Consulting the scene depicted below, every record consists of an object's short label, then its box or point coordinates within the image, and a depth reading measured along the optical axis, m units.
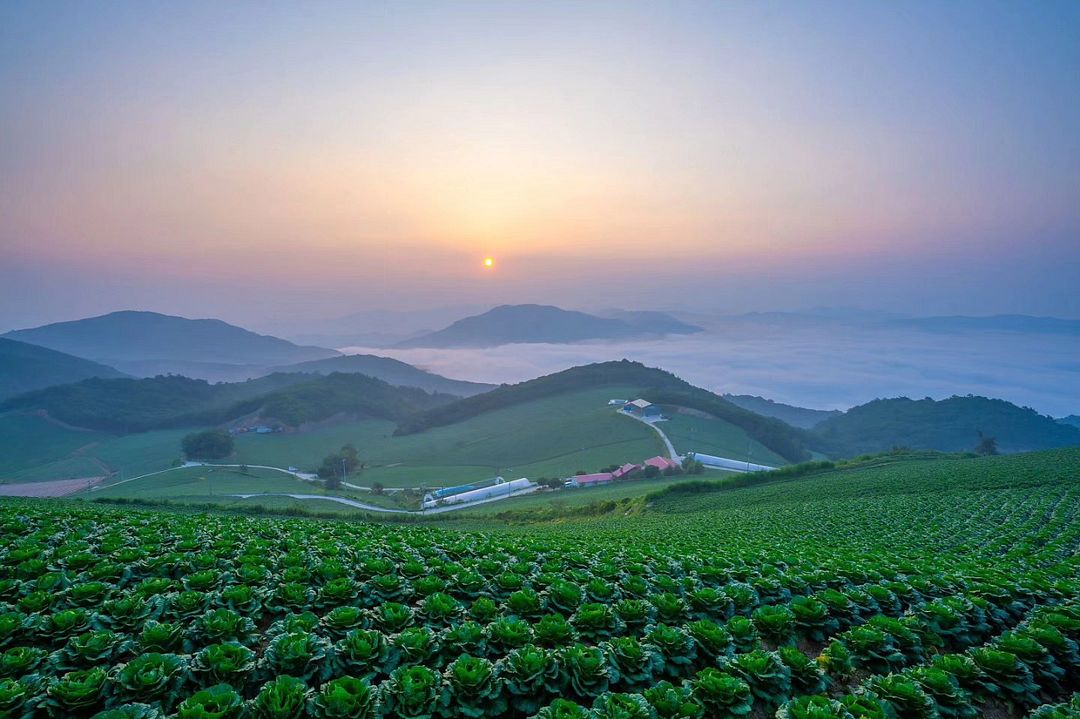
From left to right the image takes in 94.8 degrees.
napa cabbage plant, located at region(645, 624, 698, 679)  5.80
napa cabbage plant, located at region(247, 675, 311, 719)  4.32
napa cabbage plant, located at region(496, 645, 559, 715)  4.98
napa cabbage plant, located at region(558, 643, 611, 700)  5.10
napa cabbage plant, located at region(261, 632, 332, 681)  5.18
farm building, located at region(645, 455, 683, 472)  71.89
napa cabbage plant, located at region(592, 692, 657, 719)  4.45
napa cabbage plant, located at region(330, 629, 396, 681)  5.31
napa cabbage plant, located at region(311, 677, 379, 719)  4.34
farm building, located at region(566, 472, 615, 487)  70.46
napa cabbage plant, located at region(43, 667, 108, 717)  4.46
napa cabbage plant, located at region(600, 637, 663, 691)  5.41
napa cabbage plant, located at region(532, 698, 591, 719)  4.38
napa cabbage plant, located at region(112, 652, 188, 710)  4.68
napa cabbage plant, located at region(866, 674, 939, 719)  4.85
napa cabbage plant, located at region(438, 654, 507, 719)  4.71
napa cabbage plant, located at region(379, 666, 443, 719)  4.55
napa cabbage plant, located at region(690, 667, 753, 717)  4.83
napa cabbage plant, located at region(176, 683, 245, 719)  4.13
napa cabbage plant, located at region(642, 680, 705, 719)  4.64
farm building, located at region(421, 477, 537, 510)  66.44
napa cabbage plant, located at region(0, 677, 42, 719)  4.28
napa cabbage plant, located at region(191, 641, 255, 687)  4.99
